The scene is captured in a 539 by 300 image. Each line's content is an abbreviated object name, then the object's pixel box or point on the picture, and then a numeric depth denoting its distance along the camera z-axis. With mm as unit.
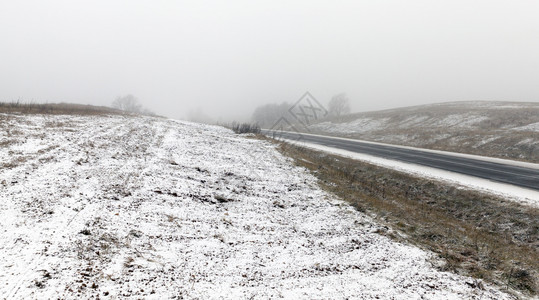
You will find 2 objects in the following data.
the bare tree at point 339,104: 103250
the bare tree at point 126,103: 105250
